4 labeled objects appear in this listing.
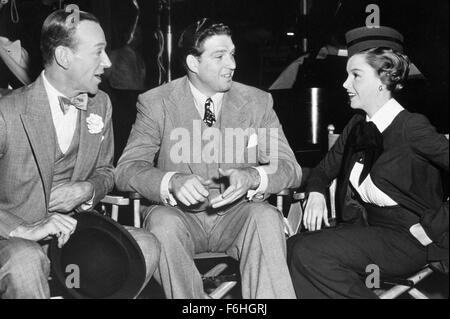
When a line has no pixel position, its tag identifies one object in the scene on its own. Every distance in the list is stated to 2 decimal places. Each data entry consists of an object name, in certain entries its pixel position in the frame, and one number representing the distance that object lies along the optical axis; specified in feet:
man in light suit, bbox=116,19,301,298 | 7.93
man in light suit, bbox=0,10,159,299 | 7.79
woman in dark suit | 7.94
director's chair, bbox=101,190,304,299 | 8.46
